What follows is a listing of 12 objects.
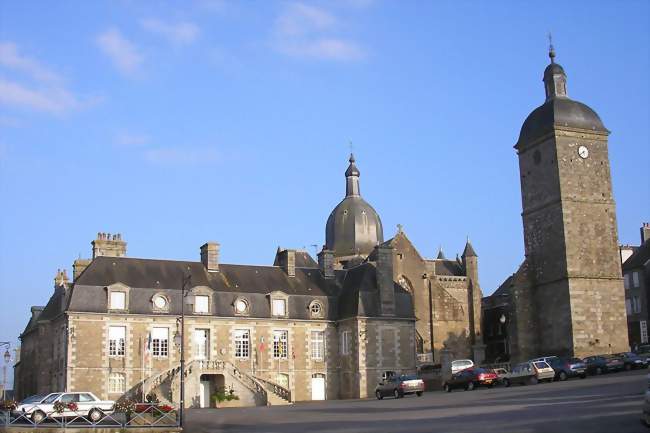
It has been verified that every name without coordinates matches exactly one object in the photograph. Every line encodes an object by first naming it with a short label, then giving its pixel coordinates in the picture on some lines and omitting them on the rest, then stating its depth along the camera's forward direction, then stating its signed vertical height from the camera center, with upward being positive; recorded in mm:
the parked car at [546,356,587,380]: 36031 -1135
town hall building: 42531 +1298
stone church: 45656 +5519
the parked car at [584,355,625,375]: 37781 -1085
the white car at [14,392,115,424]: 27328 -1630
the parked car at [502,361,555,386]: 36094 -1280
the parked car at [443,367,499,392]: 37281 -1509
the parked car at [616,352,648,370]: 37531 -956
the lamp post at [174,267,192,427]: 24394 -708
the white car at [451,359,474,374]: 42444 -1010
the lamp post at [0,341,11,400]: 42156 +14
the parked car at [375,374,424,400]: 37469 -1762
